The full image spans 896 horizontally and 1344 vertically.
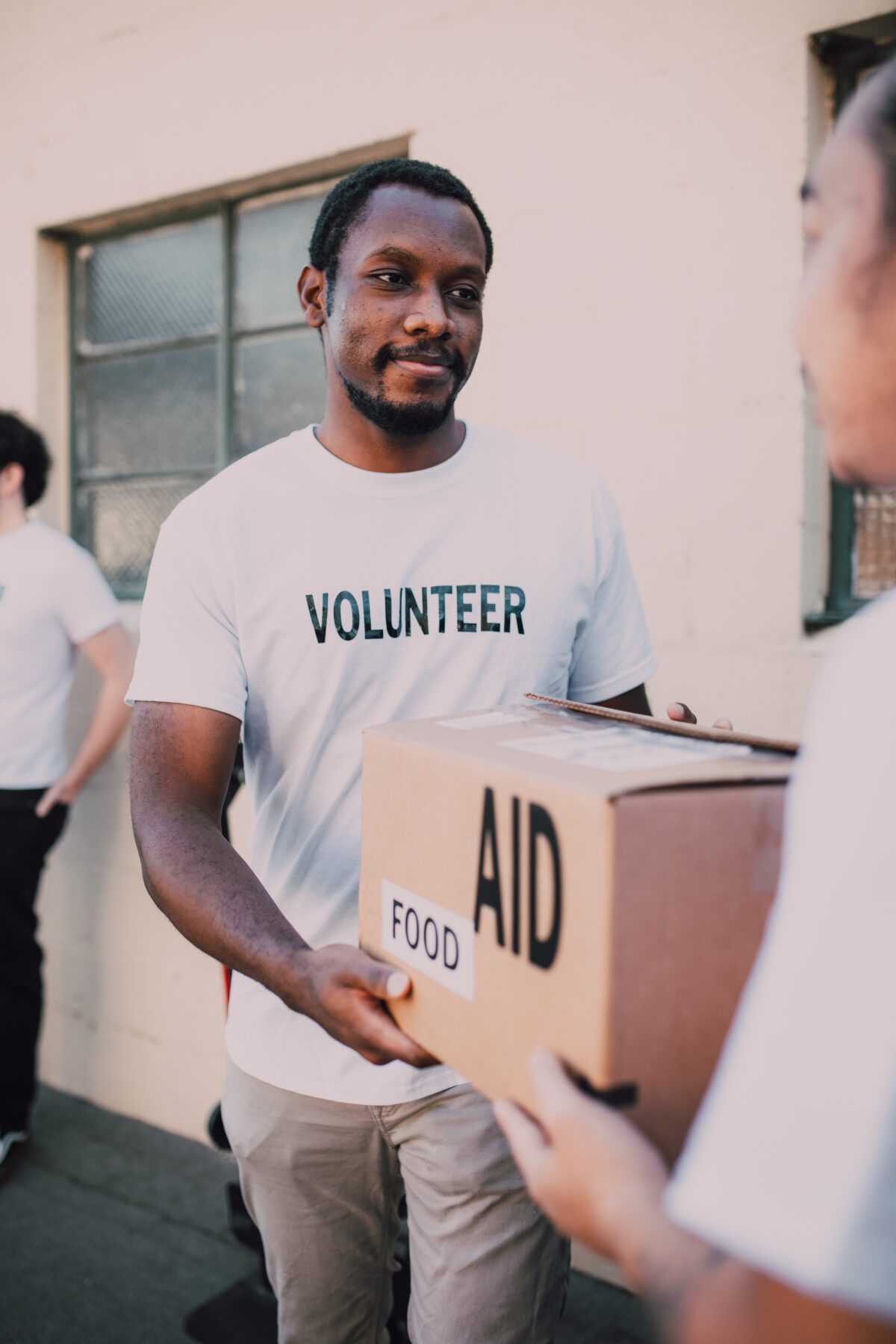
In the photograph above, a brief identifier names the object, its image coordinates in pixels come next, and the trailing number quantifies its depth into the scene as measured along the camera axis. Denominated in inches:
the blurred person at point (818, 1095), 21.5
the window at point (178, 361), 125.5
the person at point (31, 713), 124.9
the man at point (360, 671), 60.0
